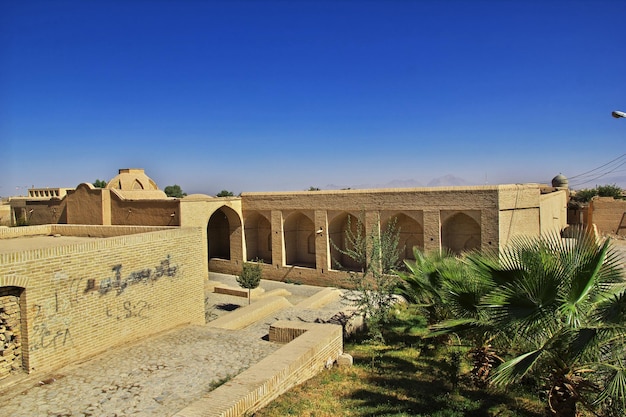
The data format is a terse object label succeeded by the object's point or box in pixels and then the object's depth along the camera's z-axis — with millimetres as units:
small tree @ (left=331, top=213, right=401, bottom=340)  10141
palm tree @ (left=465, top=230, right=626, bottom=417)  4312
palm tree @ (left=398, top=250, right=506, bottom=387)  5855
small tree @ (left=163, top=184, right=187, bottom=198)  64800
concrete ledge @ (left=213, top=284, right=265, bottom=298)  16581
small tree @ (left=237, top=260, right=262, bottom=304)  15531
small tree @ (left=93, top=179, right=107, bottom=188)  46512
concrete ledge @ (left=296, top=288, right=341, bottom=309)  14625
